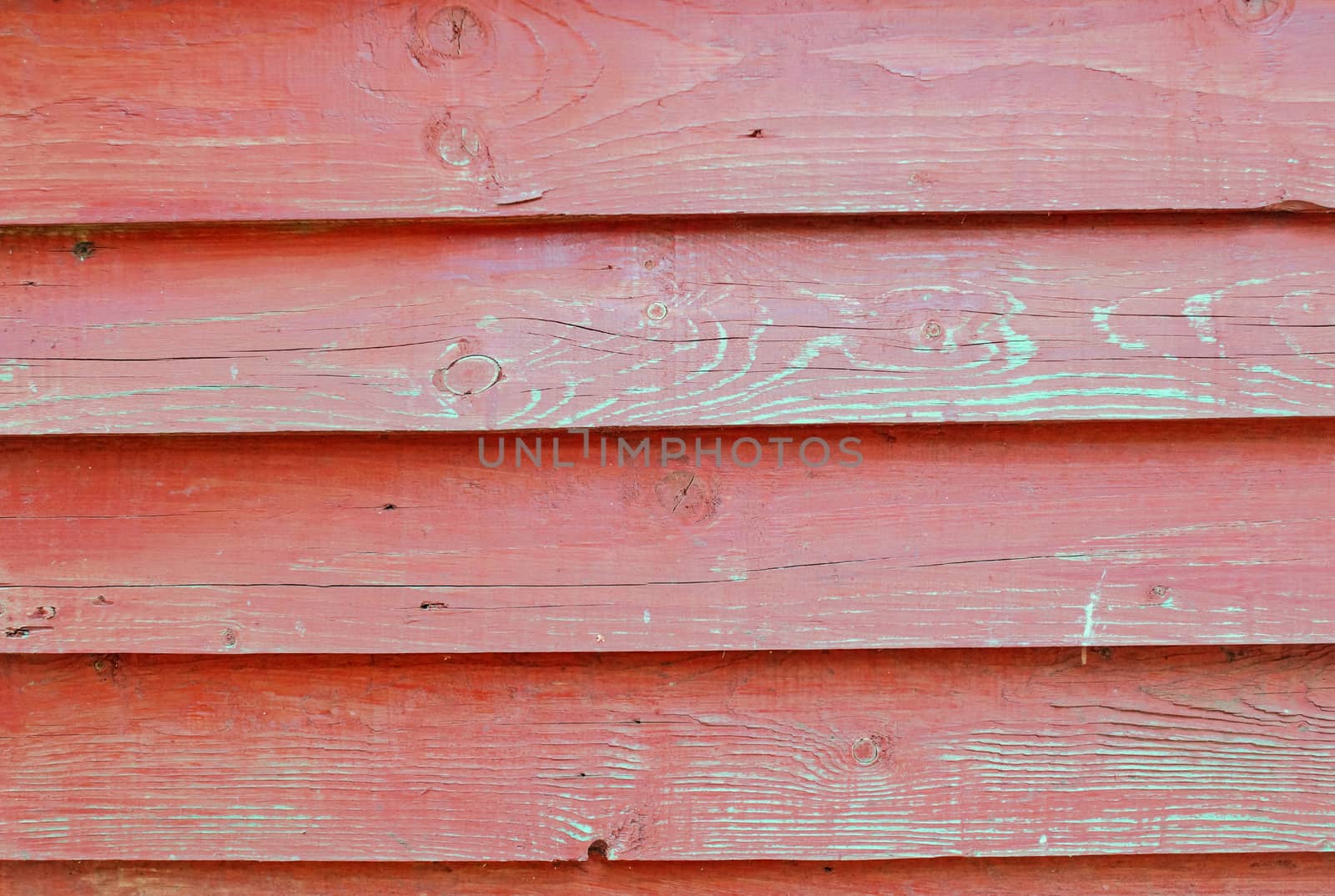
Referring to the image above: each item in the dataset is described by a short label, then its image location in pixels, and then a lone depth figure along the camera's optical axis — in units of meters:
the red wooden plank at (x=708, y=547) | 0.97
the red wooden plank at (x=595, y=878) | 1.05
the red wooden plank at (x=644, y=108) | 0.94
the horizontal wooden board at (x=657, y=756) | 1.02
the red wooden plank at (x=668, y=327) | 0.95
